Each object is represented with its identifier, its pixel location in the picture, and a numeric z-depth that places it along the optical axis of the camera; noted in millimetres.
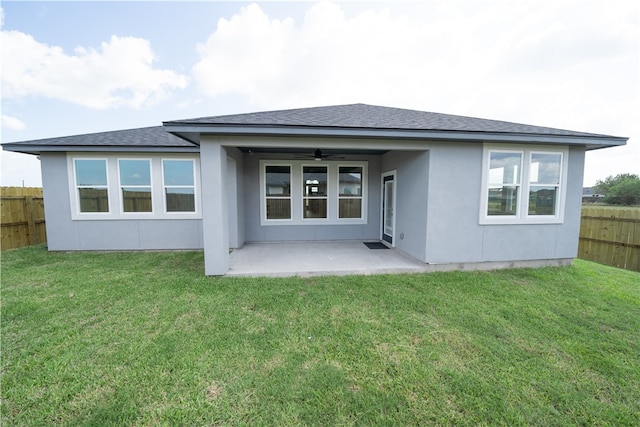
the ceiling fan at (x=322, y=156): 7380
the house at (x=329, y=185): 4969
